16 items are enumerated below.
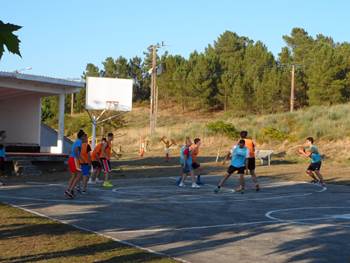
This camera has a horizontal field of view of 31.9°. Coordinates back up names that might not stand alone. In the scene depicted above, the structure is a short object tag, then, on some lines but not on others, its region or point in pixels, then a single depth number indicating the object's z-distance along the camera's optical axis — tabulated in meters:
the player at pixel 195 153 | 18.36
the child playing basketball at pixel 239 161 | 16.36
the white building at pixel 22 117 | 28.58
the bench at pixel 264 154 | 28.55
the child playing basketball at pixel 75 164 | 14.12
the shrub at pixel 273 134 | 39.19
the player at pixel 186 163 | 18.00
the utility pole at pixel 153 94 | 47.64
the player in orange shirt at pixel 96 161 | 18.50
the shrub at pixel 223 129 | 42.69
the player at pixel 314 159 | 18.94
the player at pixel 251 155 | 17.23
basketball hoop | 28.05
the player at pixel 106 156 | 17.80
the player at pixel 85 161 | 15.11
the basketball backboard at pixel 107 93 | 27.69
